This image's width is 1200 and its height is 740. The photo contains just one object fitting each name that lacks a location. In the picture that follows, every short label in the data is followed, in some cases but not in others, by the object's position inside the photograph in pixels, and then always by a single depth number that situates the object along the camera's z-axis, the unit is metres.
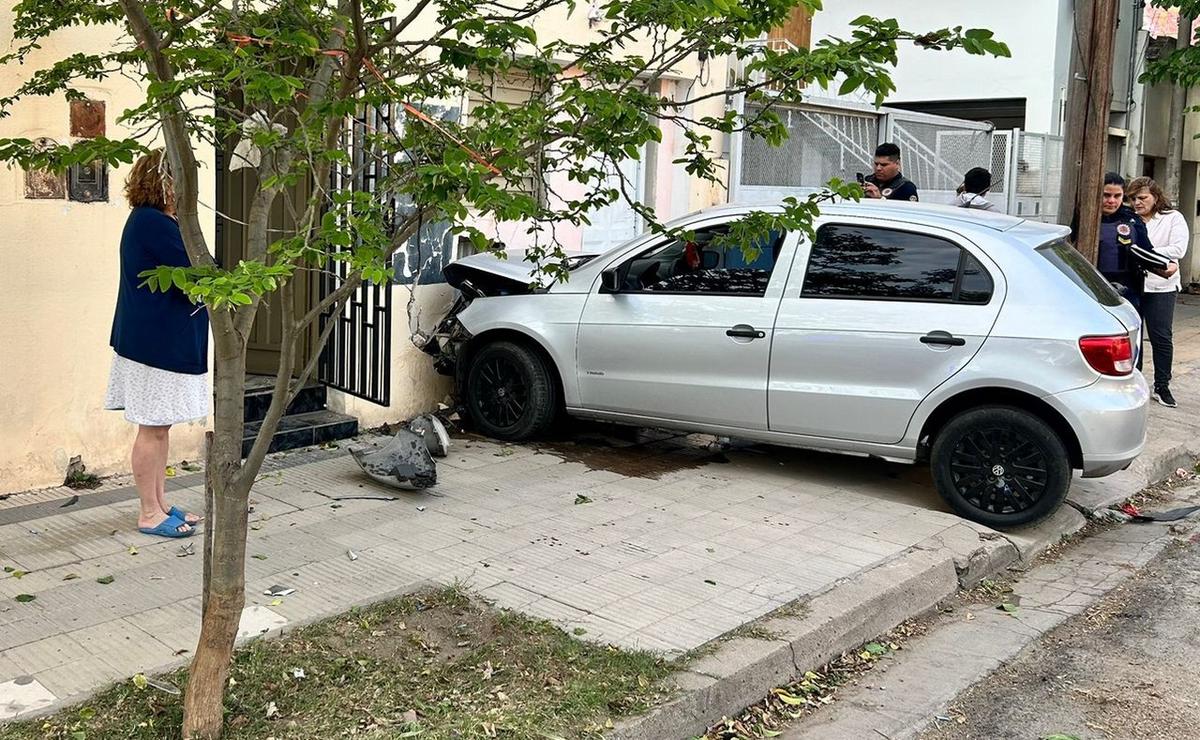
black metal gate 7.70
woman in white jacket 9.73
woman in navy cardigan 5.14
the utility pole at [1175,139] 20.70
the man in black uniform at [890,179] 9.01
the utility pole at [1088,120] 8.95
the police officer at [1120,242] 9.67
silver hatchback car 6.25
